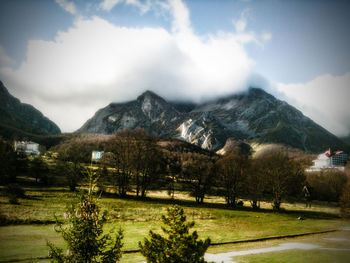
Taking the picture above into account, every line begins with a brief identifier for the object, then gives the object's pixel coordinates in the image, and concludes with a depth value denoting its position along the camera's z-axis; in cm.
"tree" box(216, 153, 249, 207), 6688
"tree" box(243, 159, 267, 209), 6425
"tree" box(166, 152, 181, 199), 7607
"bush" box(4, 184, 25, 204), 4177
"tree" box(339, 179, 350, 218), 4122
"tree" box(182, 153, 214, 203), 6926
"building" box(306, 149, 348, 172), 18076
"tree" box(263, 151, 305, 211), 6080
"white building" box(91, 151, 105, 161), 14459
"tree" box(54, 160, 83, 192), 6719
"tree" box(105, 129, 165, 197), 6700
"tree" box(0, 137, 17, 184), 6394
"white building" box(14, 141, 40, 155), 19262
